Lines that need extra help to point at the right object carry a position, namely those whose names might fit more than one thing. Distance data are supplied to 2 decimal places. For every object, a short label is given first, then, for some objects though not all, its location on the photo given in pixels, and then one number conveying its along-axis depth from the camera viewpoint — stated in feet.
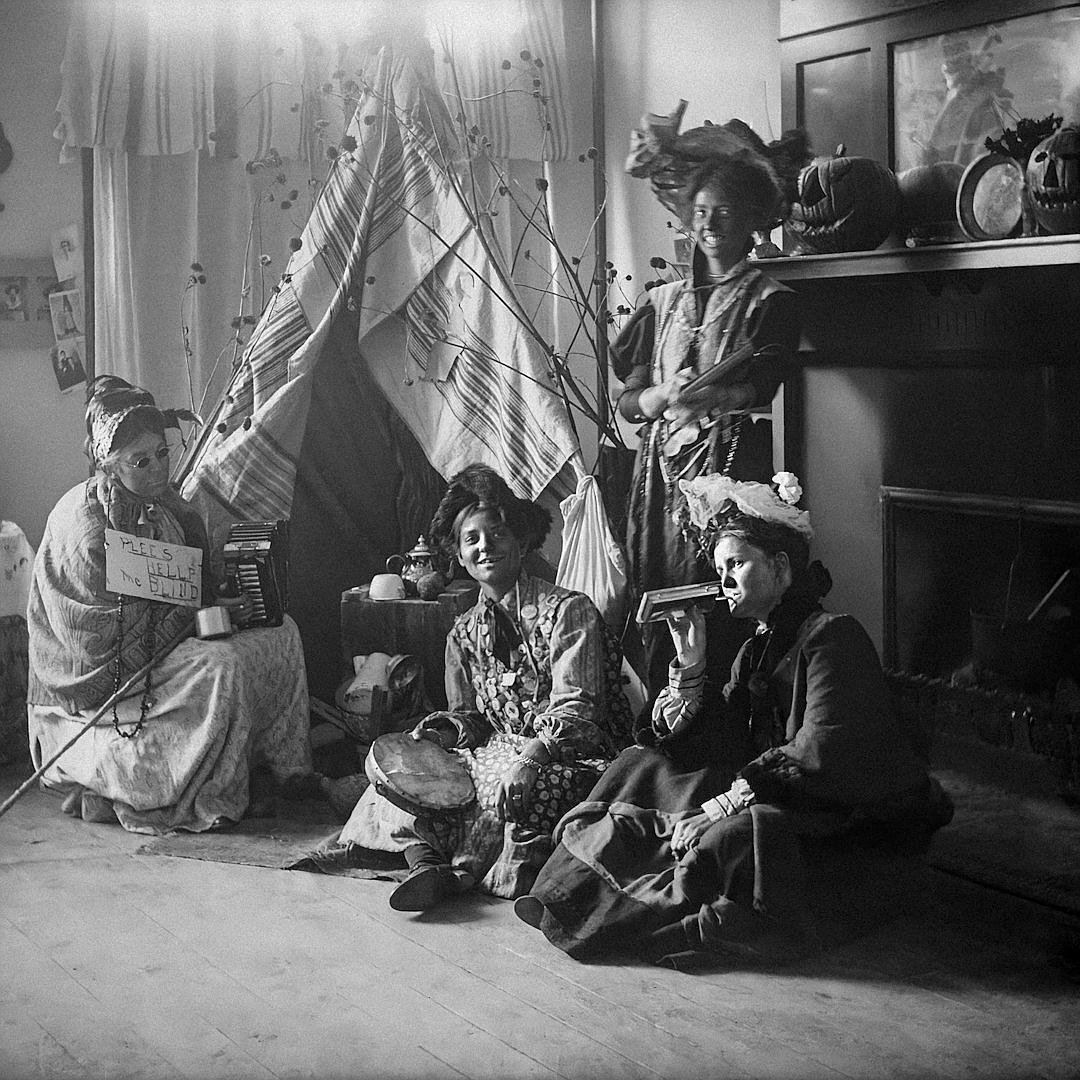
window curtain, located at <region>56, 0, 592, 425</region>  11.92
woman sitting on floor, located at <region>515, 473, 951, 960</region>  7.69
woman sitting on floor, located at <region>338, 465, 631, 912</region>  8.78
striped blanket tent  11.40
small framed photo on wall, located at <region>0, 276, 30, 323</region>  12.62
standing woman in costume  9.20
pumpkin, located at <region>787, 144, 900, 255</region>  8.63
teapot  11.65
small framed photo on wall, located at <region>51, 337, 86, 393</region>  12.82
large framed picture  8.12
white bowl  11.51
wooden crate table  11.35
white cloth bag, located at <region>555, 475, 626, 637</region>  10.58
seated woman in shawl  10.41
